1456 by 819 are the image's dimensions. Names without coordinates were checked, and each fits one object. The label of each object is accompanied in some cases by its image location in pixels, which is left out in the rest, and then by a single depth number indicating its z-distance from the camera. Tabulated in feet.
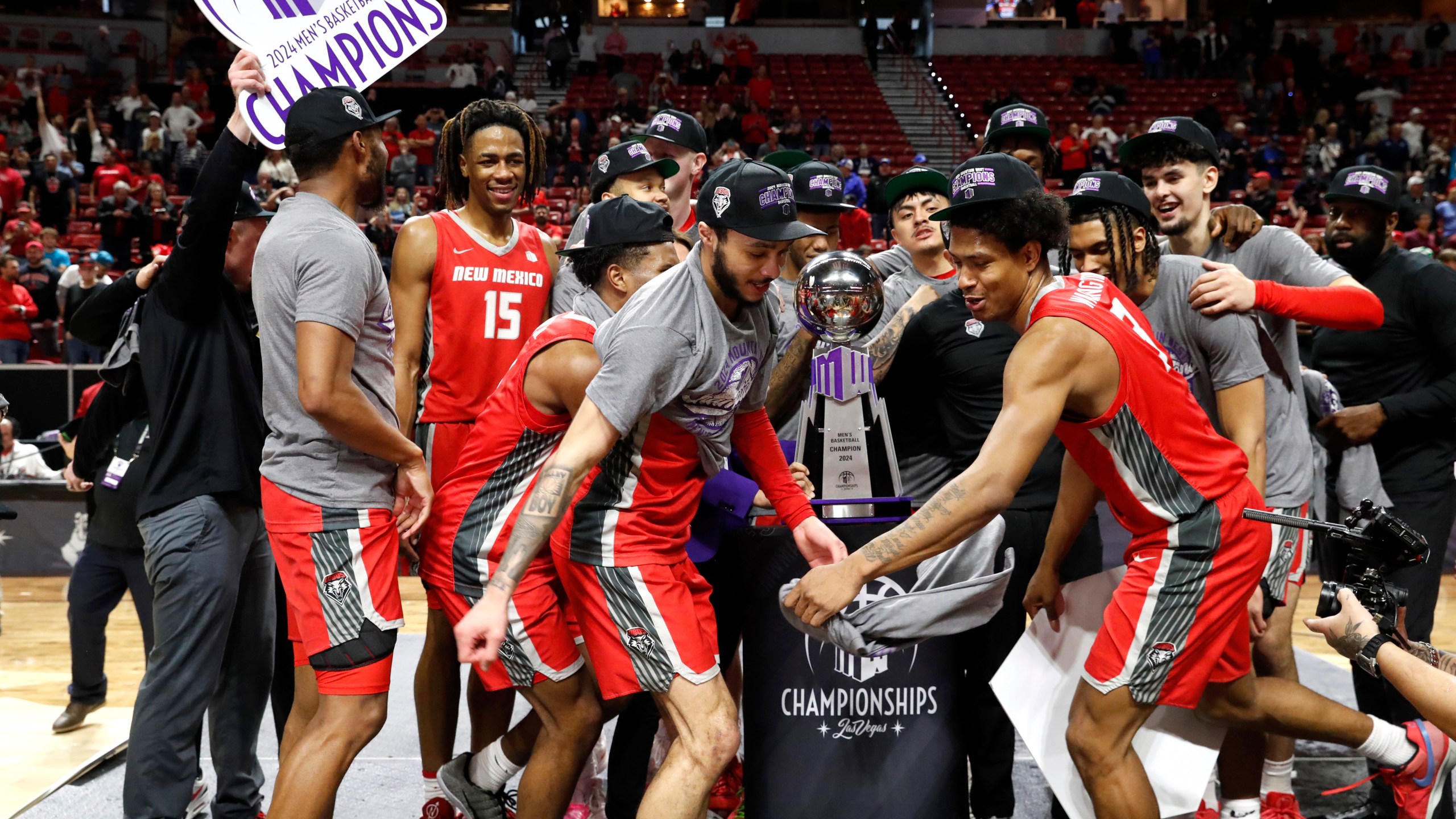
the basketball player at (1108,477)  9.16
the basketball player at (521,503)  10.68
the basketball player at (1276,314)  11.82
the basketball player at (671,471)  9.30
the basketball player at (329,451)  9.97
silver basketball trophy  11.03
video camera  8.17
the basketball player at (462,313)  12.69
